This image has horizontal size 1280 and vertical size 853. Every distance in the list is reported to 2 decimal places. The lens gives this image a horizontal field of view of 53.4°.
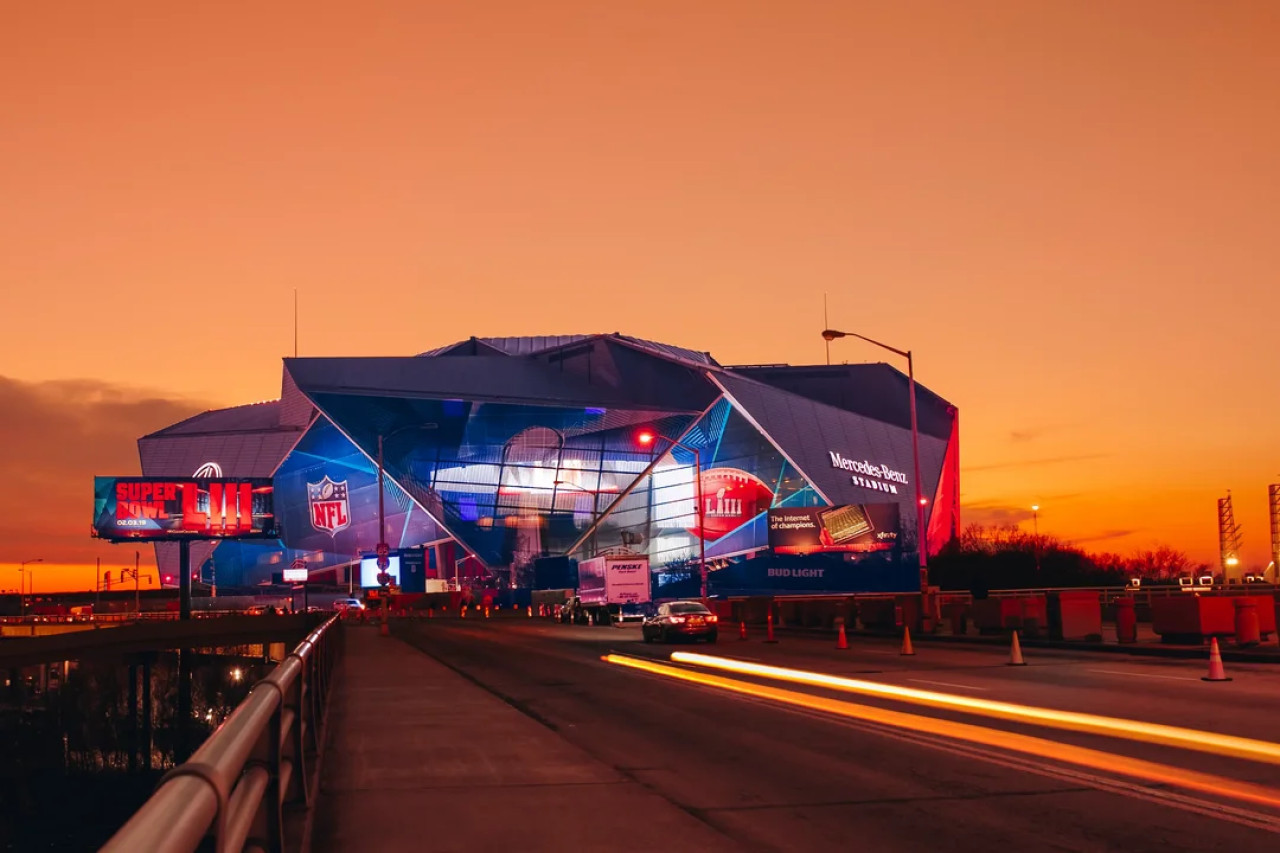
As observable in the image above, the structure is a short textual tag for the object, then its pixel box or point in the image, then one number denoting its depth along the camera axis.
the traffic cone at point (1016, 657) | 26.08
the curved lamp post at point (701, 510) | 61.77
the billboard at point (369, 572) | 129.62
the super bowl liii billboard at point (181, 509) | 83.69
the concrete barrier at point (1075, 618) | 34.31
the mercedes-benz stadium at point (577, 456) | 97.12
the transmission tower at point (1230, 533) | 120.38
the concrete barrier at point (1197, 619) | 30.38
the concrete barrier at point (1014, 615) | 38.00
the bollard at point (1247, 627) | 28.77
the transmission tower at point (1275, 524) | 101.94
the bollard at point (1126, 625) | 31.77
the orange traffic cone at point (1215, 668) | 21.14
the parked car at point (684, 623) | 40.66
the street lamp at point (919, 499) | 41.03
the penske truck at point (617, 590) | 63.53
